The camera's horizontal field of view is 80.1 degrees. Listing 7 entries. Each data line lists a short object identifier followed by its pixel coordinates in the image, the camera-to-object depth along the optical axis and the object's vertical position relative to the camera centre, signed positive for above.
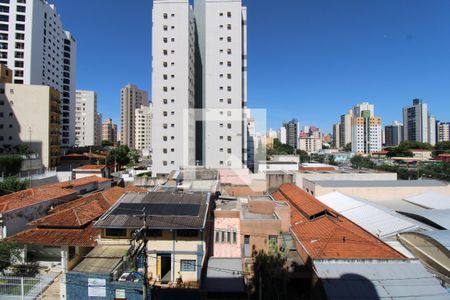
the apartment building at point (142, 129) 88.62 +7.28
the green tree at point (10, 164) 24.94 -1.40
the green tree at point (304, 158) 78.44 -2.10
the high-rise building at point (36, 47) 43.62 +18.16
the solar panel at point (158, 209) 12.38 -2.80
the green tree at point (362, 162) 52.97 -2.47
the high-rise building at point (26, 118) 33.75 +4.09
